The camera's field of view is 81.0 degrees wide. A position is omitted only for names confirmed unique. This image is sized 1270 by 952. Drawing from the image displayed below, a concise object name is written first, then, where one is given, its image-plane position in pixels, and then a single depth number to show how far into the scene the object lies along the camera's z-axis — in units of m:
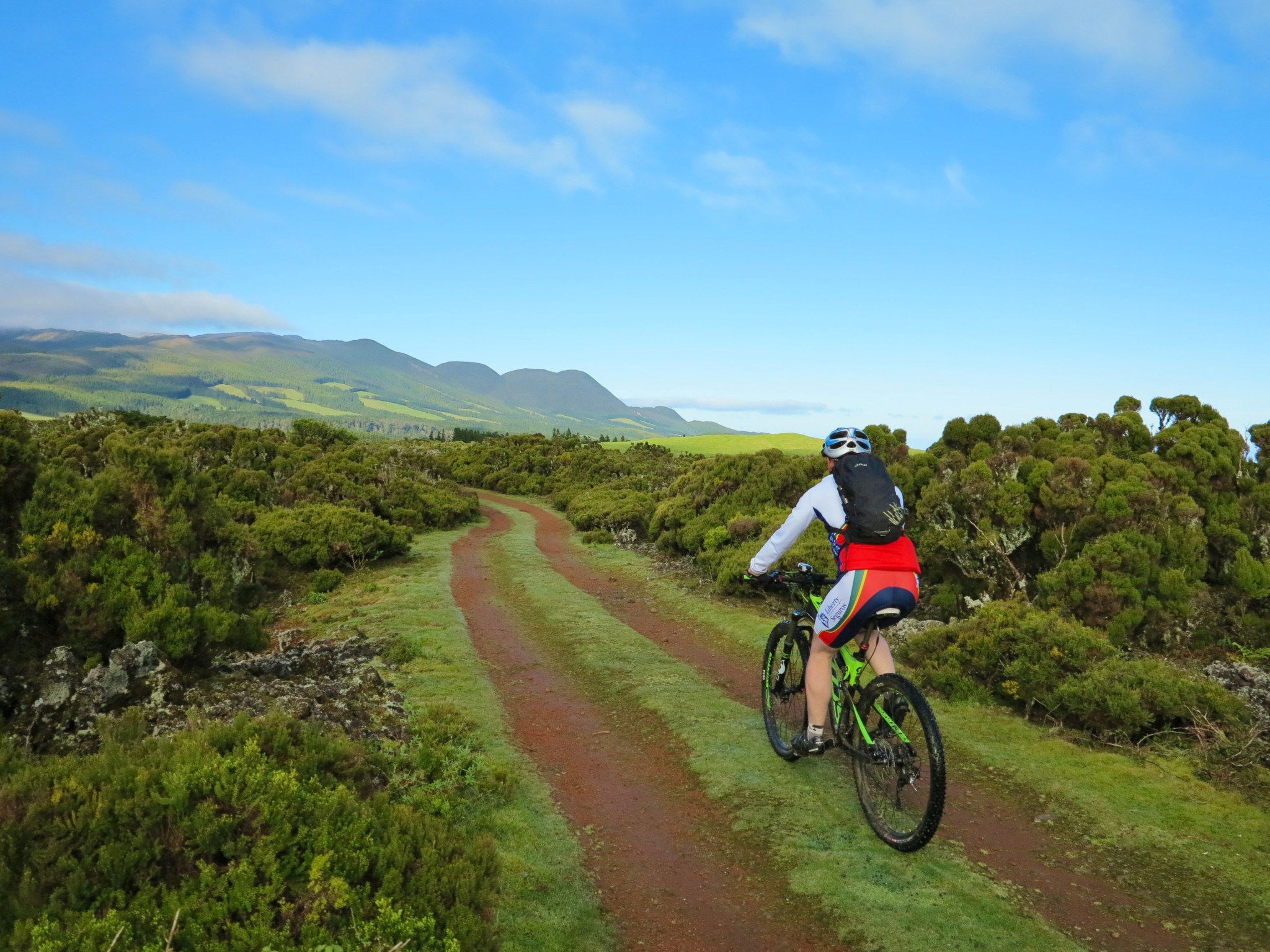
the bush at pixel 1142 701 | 7.75
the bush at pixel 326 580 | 18.72
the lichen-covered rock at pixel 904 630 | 12.24
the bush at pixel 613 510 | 28.97
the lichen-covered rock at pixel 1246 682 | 8.43
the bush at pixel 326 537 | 20.14
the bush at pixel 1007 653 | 8.91
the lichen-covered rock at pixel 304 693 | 7.99
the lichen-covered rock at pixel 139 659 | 8.10
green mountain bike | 5.42
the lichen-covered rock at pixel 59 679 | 7.37
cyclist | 5.89
